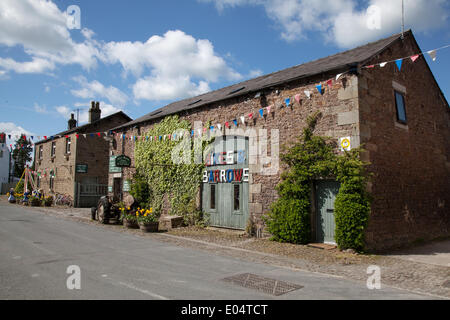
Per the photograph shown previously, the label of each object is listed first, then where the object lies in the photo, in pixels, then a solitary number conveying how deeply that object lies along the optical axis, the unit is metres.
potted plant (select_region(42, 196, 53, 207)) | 23.41
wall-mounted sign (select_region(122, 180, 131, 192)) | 17.73
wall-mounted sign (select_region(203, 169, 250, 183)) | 11.88
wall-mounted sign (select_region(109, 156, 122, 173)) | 19.08
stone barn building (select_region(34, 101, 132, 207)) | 24.36
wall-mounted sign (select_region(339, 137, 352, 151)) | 8.89
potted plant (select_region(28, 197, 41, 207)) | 23.12
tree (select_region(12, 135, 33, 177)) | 55.00
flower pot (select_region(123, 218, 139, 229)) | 12.99
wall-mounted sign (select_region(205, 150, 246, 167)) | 12.16
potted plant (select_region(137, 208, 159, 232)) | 12.02
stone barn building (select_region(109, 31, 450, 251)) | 9.22
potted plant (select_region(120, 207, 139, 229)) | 12.99
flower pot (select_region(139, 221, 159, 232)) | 12.02
